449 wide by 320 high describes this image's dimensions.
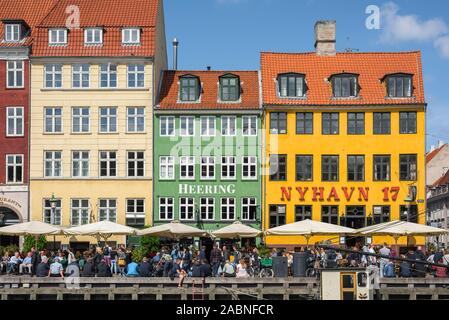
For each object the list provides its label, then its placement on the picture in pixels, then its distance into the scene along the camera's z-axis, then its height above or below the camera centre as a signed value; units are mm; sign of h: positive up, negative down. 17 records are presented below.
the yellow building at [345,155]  47969 +948
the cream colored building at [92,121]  47969 +2886
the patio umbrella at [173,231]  35312 -2456
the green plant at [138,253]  37562 -3759
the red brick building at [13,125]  47844 +2650
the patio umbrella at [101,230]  34062 -2321
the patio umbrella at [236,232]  35781 -2516
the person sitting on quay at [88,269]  29672 -3398
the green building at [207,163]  48031 +498
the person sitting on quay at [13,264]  31875 -3465
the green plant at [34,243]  42769 -3598
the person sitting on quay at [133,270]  30172 -3476
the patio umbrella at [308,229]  33562 -2286
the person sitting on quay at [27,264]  31459 -3401
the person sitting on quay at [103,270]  29594 -3398
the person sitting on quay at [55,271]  29797 -3454
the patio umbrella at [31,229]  34156 -2310
